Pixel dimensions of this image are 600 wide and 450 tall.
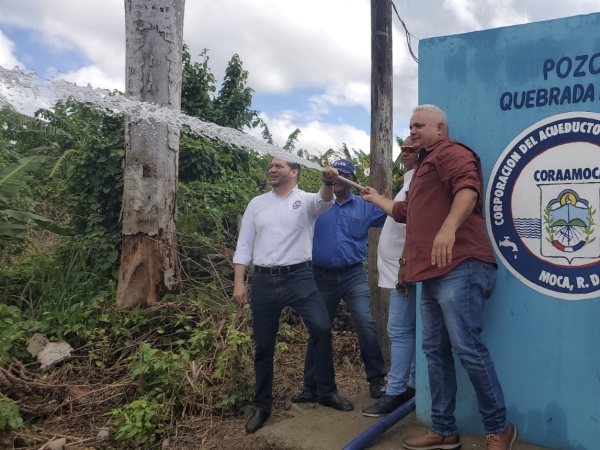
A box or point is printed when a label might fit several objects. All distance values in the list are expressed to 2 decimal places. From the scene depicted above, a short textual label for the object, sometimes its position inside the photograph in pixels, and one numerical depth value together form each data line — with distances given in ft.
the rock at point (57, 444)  12.35
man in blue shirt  14.40
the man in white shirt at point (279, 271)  12.66
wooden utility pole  17.89
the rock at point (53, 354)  15.66
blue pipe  10.61
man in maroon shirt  9.39
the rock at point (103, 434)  12.96
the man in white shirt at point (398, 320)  12.80
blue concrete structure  9.82
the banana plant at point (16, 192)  21.71
